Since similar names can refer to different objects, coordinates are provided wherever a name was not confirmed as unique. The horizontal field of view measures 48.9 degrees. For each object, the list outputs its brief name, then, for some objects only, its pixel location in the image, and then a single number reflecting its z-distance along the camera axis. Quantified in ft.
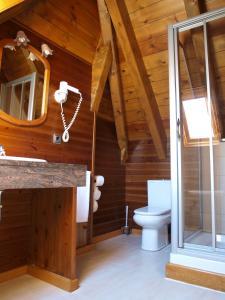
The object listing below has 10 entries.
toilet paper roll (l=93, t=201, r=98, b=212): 10.24
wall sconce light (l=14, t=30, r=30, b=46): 7.29
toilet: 9.38
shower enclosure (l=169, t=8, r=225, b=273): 7.51
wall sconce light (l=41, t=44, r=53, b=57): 8.03
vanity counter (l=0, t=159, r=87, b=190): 4.67
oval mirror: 7.05
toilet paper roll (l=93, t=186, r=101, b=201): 10.27
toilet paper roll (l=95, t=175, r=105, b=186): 10.37
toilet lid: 9.31
